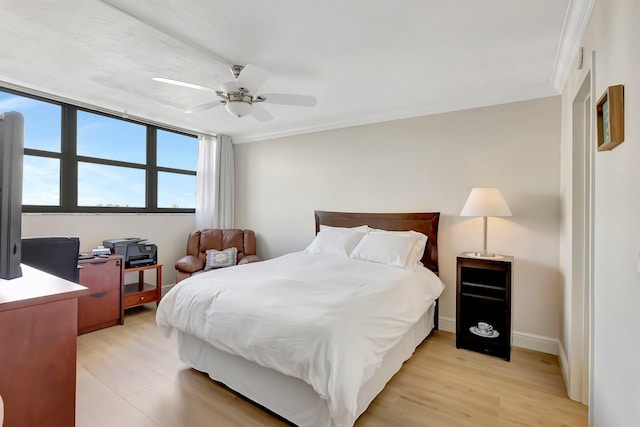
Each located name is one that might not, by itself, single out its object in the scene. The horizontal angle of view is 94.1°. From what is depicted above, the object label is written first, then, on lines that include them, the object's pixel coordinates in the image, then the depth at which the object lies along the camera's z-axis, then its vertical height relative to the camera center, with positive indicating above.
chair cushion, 4.16 -0.64
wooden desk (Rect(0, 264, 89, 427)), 1.02 -0.51
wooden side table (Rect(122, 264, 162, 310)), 3.54 -0.97
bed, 1.56 -0.72
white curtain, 4.68 +0.49
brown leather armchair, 4.32 -0.44
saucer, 2.81 -1.13
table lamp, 2.67 +0.10
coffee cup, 2.86 -1.09
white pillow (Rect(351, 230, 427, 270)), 2.96 -0.35
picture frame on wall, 1.19 +0.41
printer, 3.52 -0.46
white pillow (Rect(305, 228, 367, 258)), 3.40 -0.33
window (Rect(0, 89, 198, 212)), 3.21 +0.64
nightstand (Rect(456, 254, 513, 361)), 2.65 -0.89
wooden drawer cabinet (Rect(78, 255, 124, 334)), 3.06 -0.89
